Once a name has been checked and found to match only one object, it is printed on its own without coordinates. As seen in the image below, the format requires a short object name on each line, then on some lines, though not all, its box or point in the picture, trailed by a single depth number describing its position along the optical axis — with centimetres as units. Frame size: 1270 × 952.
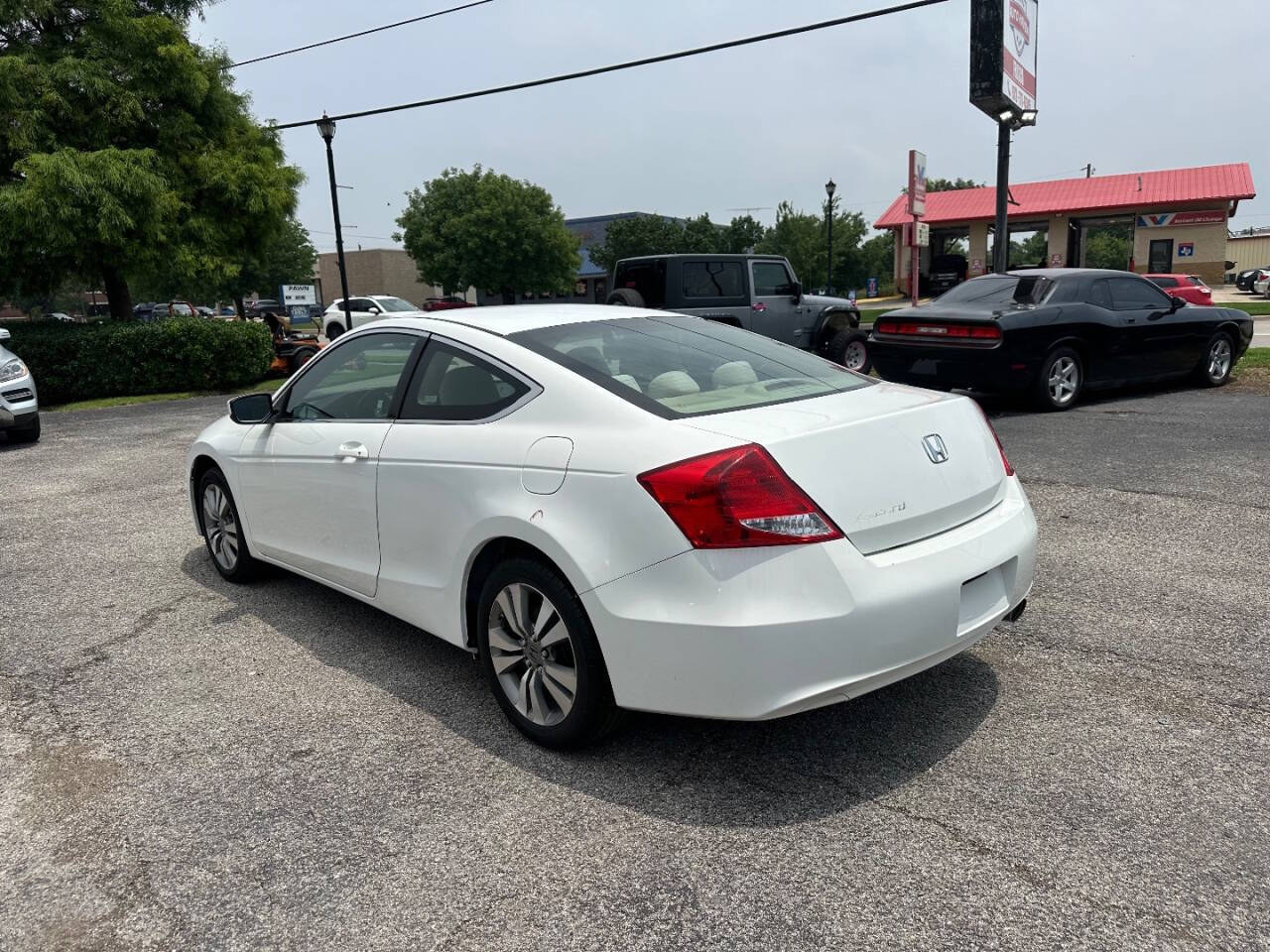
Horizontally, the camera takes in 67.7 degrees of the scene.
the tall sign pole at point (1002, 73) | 1463
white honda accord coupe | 267
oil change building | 4288
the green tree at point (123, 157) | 1545
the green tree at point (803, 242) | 6025
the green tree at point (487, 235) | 5519
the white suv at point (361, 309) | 2680
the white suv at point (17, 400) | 1084
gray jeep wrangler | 1348
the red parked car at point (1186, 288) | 2453
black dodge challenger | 991
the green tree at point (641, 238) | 7062
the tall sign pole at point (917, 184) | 1725
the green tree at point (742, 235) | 7450
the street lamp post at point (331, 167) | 1945
